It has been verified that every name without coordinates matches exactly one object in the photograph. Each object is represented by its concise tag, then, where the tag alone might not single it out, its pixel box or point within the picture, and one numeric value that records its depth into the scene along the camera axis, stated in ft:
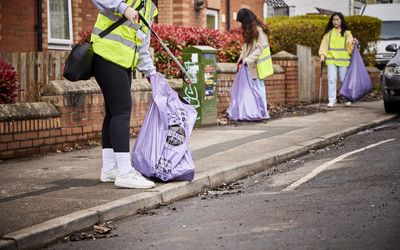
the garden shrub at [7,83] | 31.60
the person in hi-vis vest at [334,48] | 55.36
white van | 93.50
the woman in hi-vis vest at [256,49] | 45.29
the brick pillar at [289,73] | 54.44
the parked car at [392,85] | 48.80
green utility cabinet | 42.39
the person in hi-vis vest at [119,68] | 23.66
